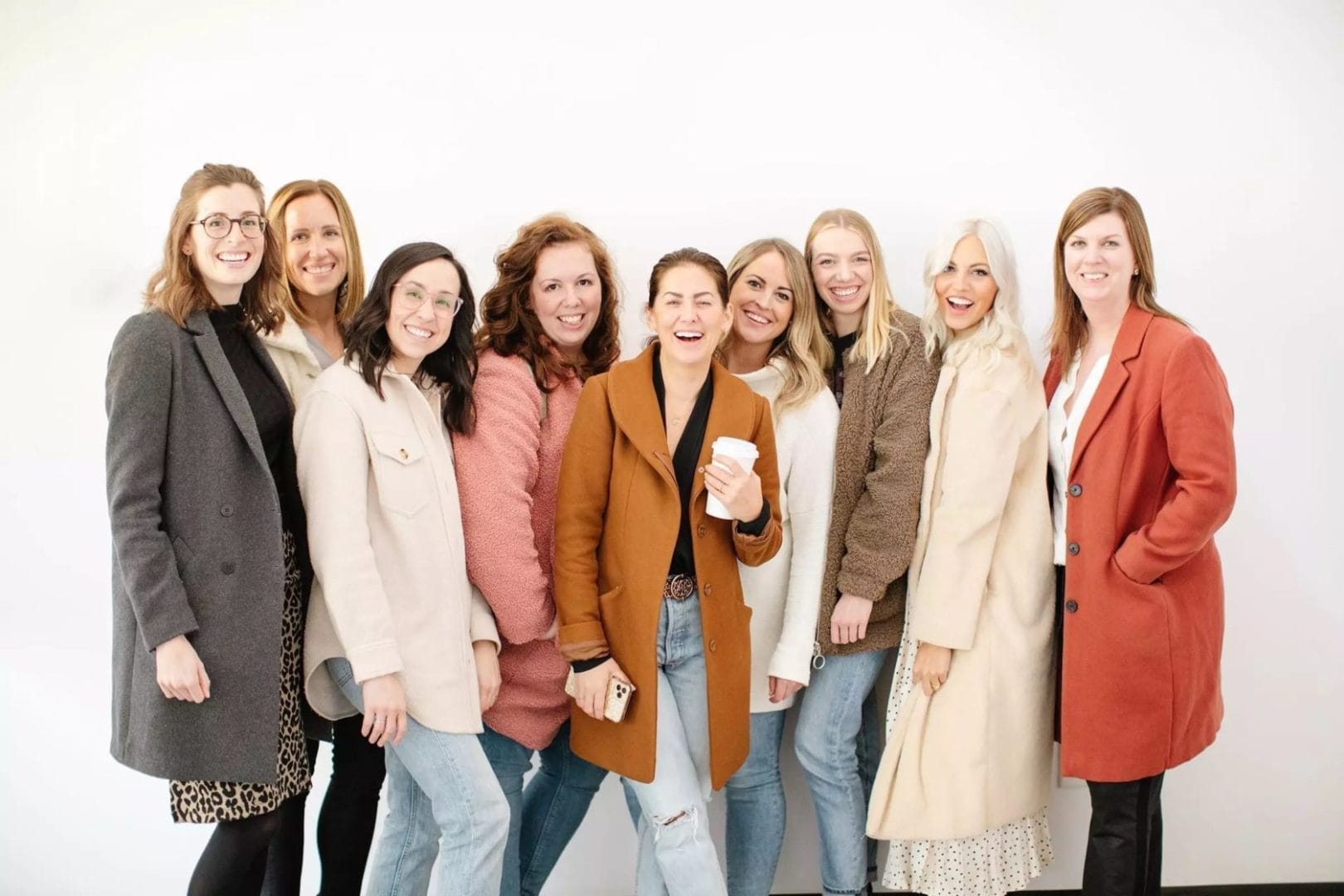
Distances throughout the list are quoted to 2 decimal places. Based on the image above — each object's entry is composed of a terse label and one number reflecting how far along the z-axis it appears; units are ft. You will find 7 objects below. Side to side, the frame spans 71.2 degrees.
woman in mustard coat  6.89
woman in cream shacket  6.37
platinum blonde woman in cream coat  7.82
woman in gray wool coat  5.97
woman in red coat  7.41
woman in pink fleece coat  7.14
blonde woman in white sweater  7.88
